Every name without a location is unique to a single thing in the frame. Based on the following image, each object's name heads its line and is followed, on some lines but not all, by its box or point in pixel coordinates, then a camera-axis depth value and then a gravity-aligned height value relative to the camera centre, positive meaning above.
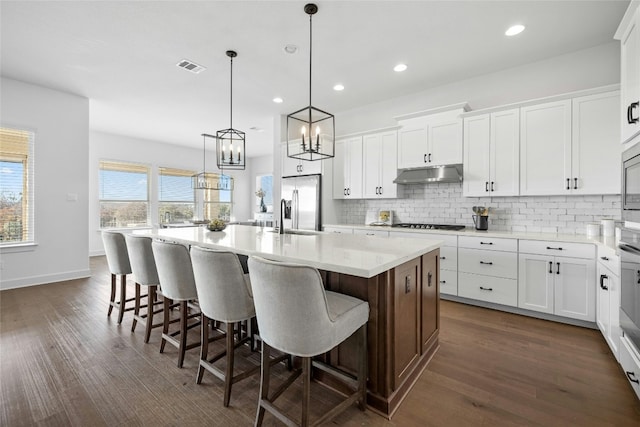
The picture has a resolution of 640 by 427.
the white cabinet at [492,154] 3.45 +0.72
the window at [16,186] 4.15 +0.35
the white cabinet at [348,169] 4.82 +0.73
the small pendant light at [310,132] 2.35 +1.21
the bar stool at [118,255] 2.87 -0.46
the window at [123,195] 6.96 +0.39
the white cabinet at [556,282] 2.76 -0.71
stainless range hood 3.79 +0.51
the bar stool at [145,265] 2.49 -0.48
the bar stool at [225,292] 1.67 -0.49
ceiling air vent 3.50 +1.82
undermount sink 2.92 -0.22
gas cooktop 3.93 -0.21
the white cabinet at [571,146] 2.94 +0.72
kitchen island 1.68 -0.52
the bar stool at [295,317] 1.32 -0.53
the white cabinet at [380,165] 4.41 +0.74
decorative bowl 3.18 -0.18
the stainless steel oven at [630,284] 1.69 -0.45
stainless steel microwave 1.80 +0.19
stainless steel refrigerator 4.89 +0.19
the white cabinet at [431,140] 3.82 +1.00
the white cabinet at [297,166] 4.93 +0.80
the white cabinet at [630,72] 1.86 +0.98
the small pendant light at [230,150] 3.16 +0.68
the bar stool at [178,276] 2.07 -0.49
